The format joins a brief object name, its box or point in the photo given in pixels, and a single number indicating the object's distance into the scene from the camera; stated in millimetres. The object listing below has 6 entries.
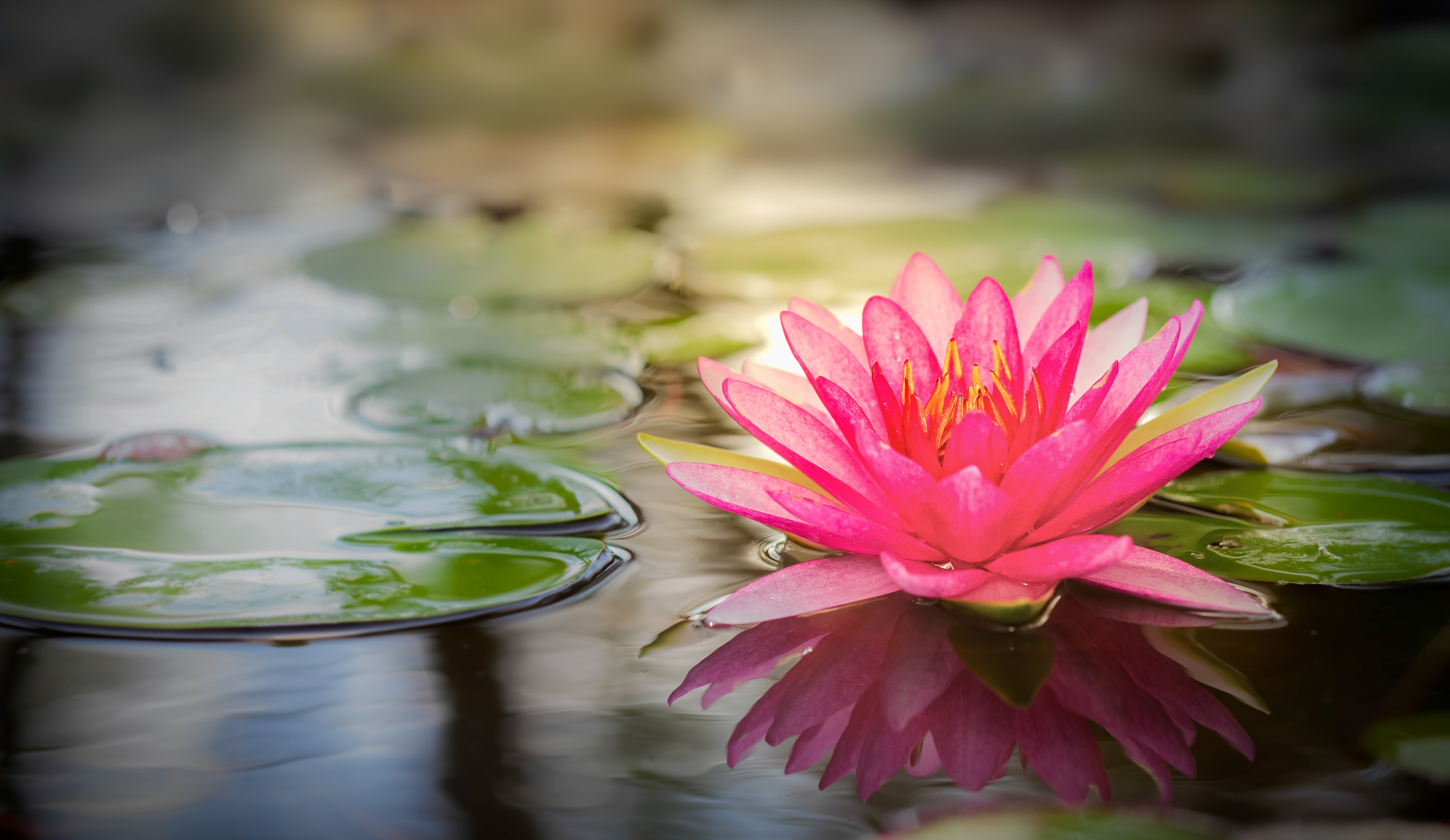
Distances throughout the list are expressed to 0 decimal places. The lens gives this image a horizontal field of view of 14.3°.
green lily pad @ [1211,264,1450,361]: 1898
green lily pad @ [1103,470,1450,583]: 1755
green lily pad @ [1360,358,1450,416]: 1844
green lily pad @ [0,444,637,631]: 1750
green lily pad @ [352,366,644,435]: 1851
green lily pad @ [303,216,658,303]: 1990
